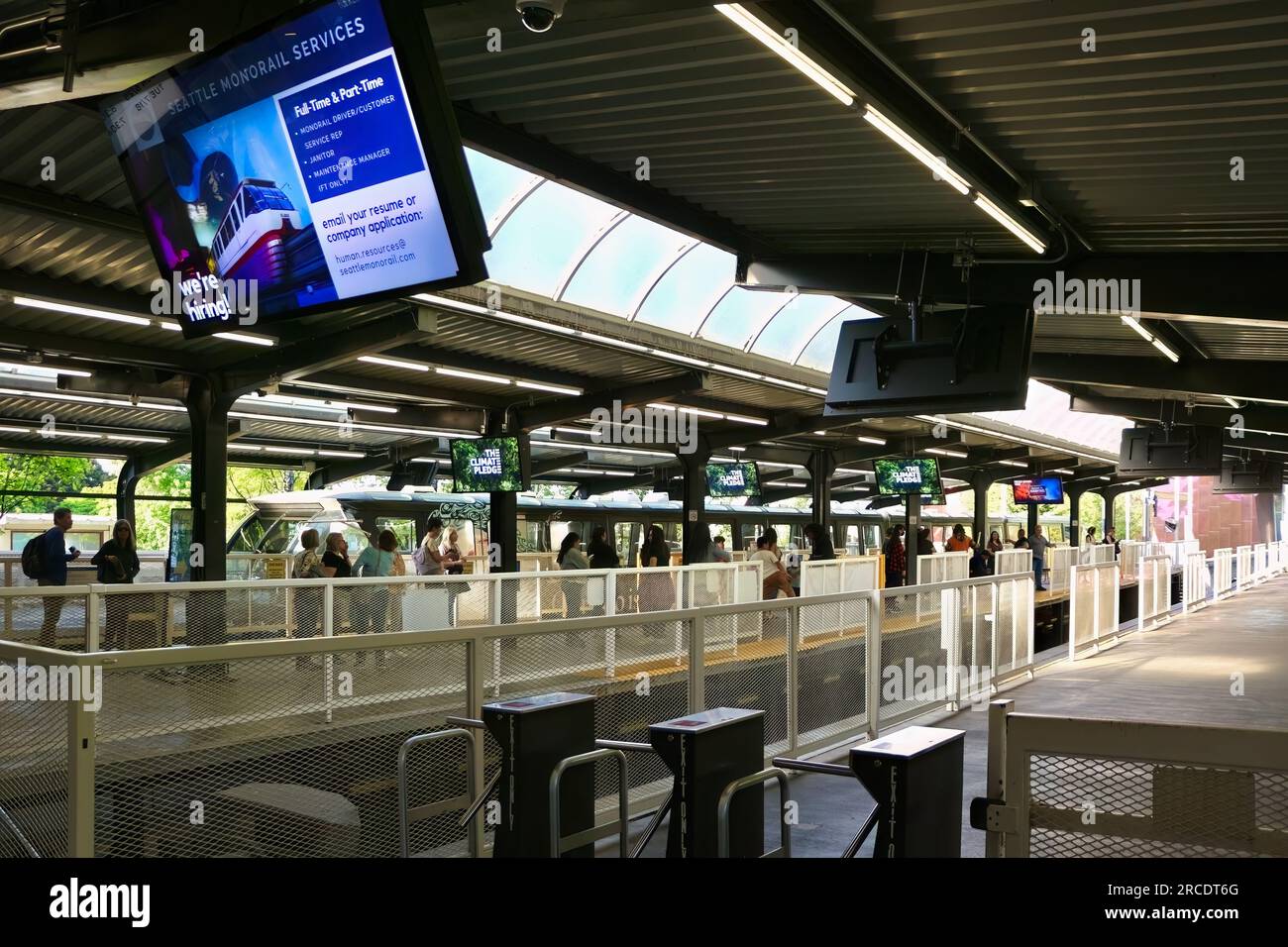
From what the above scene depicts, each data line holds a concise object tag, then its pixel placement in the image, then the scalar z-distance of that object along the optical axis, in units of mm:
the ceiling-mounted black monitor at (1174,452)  19328
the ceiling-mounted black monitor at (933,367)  9602
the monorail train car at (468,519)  23953
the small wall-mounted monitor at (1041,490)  38125
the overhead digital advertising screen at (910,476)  27875
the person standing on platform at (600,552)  16781
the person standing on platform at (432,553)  15328
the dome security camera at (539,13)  4645
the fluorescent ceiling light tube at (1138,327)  12891
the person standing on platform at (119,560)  13508
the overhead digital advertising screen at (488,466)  19391
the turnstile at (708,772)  4781
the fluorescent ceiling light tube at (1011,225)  8555
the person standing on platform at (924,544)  25317
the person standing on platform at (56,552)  12453
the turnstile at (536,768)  5145
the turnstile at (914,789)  4133
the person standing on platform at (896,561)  19672
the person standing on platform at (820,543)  17719
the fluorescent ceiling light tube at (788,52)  5633
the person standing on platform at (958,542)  22781
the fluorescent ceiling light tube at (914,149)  6965
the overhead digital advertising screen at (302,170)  4879
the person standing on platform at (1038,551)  25562
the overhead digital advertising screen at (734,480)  29562
